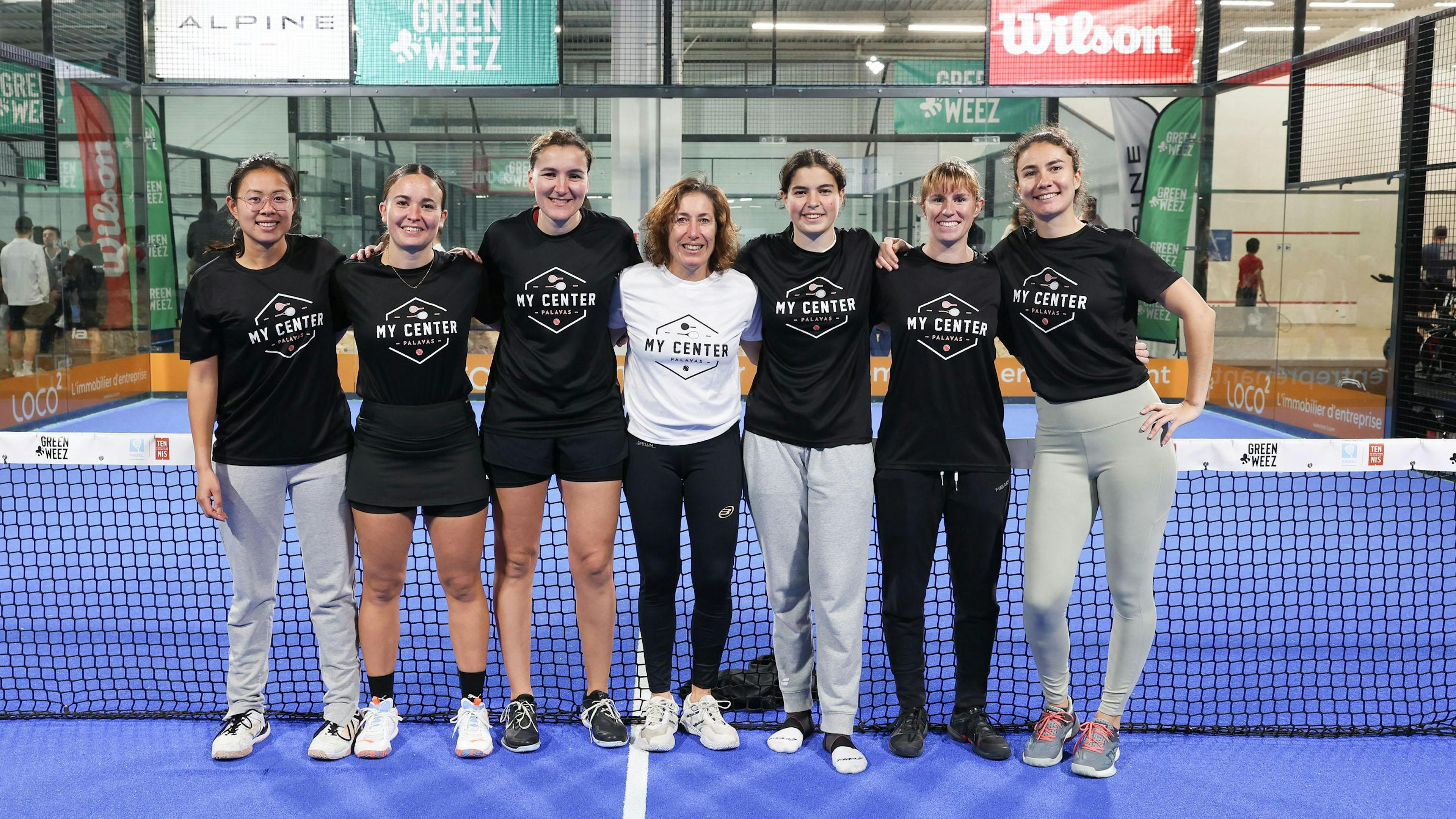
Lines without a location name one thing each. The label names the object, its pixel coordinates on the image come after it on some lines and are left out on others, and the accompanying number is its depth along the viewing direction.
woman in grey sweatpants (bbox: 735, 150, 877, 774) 3.21
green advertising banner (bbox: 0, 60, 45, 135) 8.66
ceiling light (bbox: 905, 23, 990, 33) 11.49
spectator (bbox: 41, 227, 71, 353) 9.58
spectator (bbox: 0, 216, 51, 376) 9.13
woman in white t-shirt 3.21
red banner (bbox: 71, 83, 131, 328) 10.39
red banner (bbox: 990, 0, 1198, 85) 9.58
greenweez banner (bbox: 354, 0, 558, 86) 9.39
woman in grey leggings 3.13
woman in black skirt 3.16
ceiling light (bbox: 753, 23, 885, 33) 12.06
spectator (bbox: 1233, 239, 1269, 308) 10.89
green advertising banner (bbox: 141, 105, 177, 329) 11.73
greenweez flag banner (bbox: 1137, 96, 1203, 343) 11.05
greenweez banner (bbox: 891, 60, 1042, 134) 11.48
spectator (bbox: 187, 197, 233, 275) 12.23
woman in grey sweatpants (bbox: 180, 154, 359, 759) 3.14
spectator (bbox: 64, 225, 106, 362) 10.01
